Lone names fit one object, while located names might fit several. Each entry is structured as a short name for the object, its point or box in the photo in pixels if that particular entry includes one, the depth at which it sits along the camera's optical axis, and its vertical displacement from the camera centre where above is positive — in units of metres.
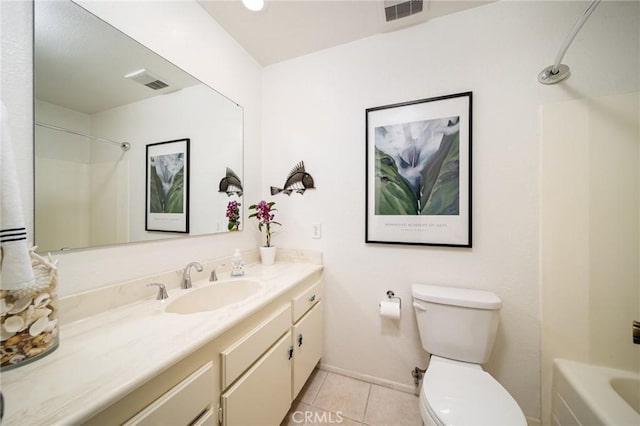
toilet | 0.84 -0.77
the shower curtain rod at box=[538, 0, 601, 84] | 1.08 +0.75
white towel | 0.52 -0.05
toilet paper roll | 1.34 -0.61
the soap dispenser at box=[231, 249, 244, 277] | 1.34 -0.34
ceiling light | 1.22 +1.20
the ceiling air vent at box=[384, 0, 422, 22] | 1.25 +1.23
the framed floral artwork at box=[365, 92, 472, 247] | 1.30 +0.26
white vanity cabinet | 0.56 -0.58
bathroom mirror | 0.77 +0.36
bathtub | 0.86 -0.81
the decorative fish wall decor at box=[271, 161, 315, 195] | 1.65 +0.24
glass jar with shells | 0.53 -0.28
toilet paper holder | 1.44 -0.56
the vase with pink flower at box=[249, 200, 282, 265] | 1.60 -0.08
